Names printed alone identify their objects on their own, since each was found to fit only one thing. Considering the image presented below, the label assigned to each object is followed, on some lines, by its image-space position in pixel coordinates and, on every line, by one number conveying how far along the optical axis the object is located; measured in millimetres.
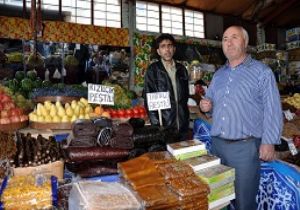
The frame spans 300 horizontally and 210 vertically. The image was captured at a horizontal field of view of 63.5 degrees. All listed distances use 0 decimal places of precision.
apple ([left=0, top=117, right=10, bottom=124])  2102
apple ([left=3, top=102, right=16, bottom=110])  2260
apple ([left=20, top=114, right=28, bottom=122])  2282
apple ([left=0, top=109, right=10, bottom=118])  2143
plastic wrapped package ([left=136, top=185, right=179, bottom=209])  1051
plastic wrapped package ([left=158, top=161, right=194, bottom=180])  1225
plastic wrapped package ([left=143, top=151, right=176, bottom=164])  1318
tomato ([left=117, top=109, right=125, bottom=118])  2792
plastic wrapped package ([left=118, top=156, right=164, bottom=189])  1160
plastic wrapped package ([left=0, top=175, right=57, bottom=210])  1117
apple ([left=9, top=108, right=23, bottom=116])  2235
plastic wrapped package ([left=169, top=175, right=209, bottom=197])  1148
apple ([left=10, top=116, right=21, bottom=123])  2181
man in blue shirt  1693
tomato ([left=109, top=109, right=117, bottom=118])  2727
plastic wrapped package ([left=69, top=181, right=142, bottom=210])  980
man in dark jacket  2410
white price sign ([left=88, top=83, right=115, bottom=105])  2088
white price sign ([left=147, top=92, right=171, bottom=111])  2145
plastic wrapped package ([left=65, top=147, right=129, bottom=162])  1493
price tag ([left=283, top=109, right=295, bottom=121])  3209
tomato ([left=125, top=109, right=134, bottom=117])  2858
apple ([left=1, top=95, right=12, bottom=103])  2317
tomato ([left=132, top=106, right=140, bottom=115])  2950
